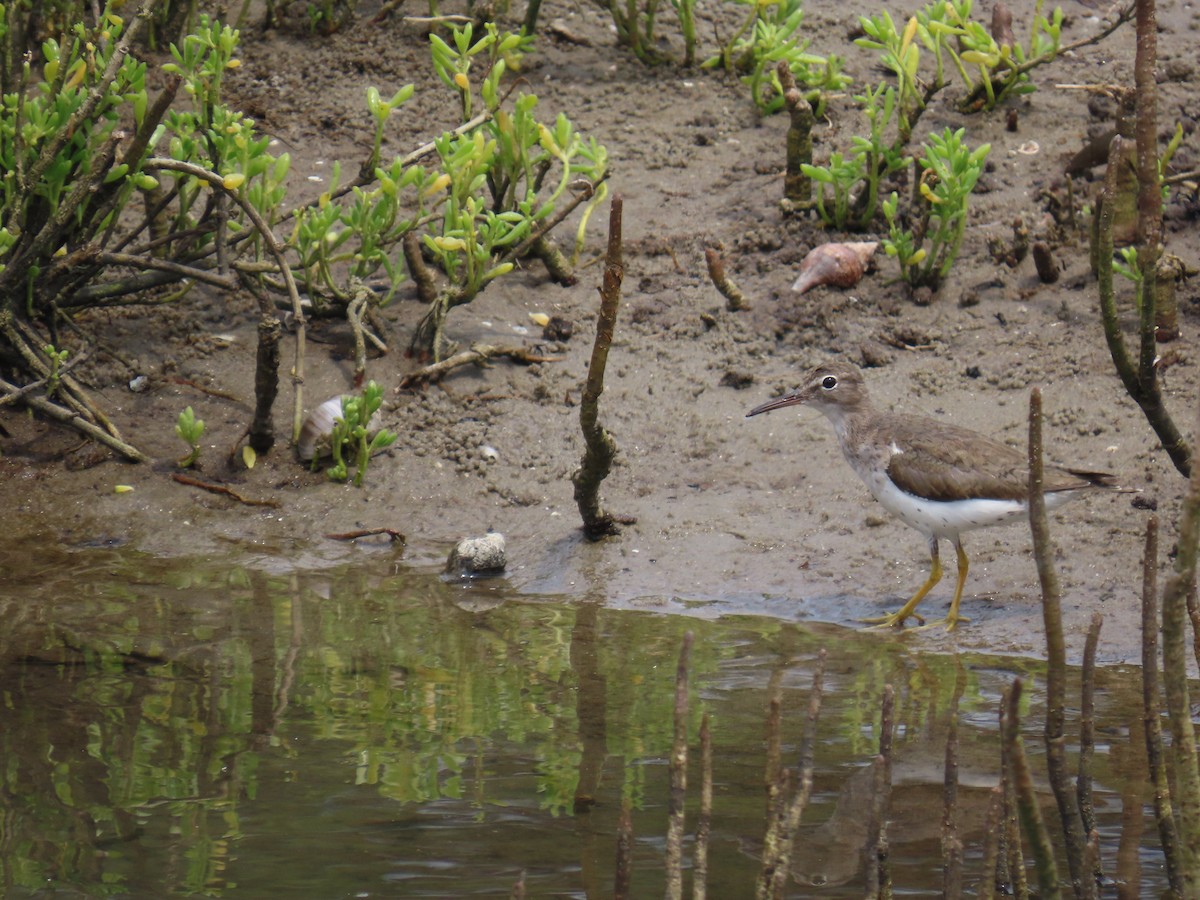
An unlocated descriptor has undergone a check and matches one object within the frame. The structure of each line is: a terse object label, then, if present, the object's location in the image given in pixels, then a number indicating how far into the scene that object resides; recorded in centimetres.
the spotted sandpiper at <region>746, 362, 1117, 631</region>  1316
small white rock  1407
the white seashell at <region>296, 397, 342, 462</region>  1539
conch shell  1719
